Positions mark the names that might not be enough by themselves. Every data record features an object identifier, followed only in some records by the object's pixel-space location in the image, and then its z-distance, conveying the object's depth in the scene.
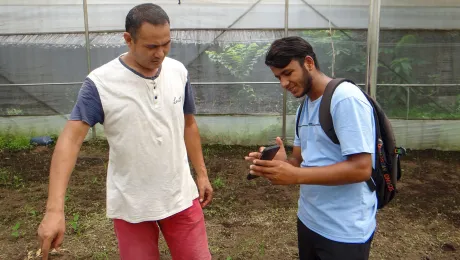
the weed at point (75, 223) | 3.87
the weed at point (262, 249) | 3.43
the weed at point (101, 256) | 3.38
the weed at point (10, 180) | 4.98
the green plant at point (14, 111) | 6.62
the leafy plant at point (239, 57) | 6.23
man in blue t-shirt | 1.66
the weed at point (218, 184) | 4.87
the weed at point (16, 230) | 3.76
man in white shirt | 1.91
